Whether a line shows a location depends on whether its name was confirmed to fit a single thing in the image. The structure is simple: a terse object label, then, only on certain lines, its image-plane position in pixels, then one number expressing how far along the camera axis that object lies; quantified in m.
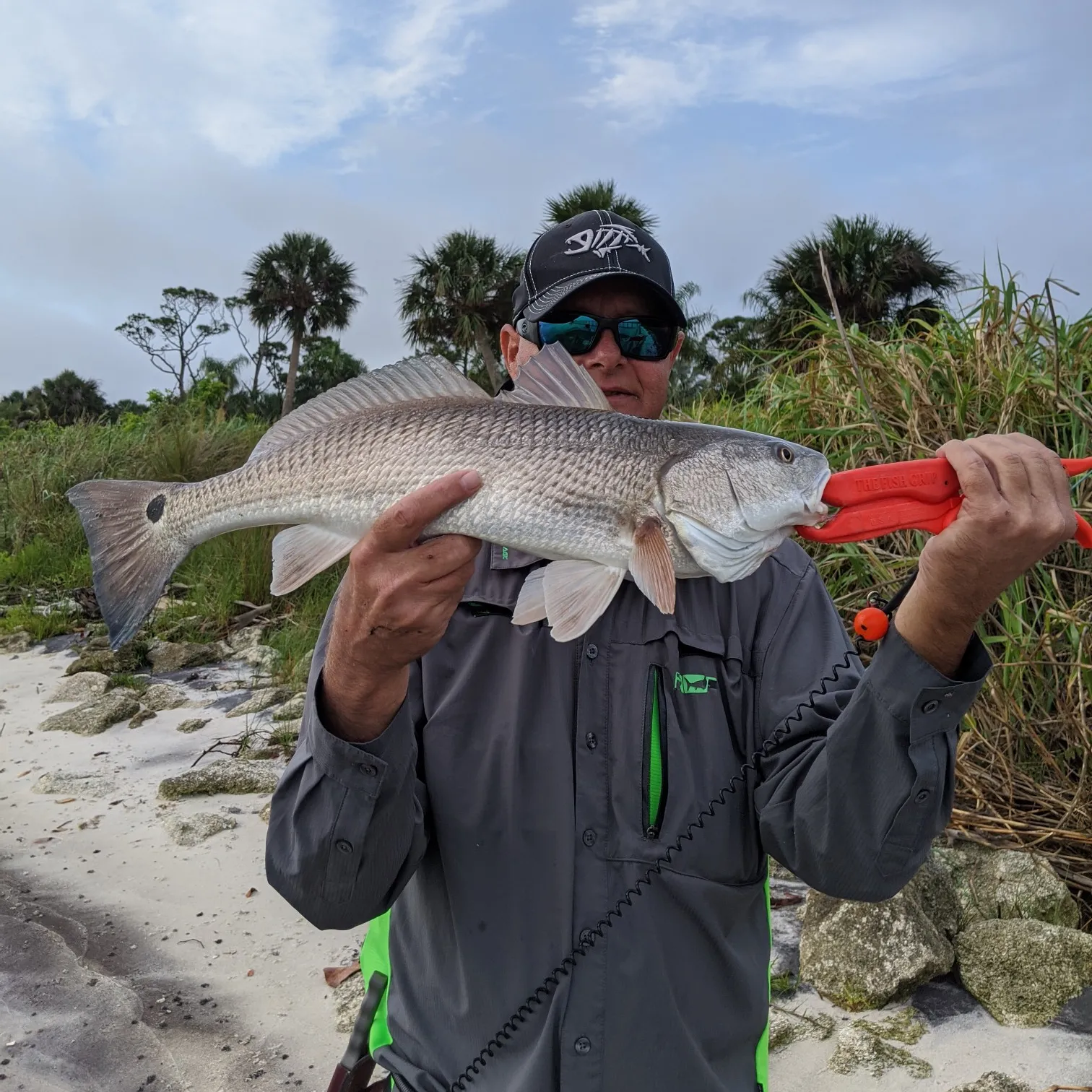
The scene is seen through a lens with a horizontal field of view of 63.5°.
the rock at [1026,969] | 3.07
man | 1.76
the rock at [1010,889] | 3.55
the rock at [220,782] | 5.41
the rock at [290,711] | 6.48
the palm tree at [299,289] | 35.62
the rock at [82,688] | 7.33
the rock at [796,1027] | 3.09
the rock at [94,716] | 6.53
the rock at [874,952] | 3.18
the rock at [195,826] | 4.87
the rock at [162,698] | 7.04
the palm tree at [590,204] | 26.17
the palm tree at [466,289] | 29.73
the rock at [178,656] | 8.09
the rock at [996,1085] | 2.69
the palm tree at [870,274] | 23.89
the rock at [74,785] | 5.55
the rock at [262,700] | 6.78
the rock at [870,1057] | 2.90
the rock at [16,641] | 8.98
